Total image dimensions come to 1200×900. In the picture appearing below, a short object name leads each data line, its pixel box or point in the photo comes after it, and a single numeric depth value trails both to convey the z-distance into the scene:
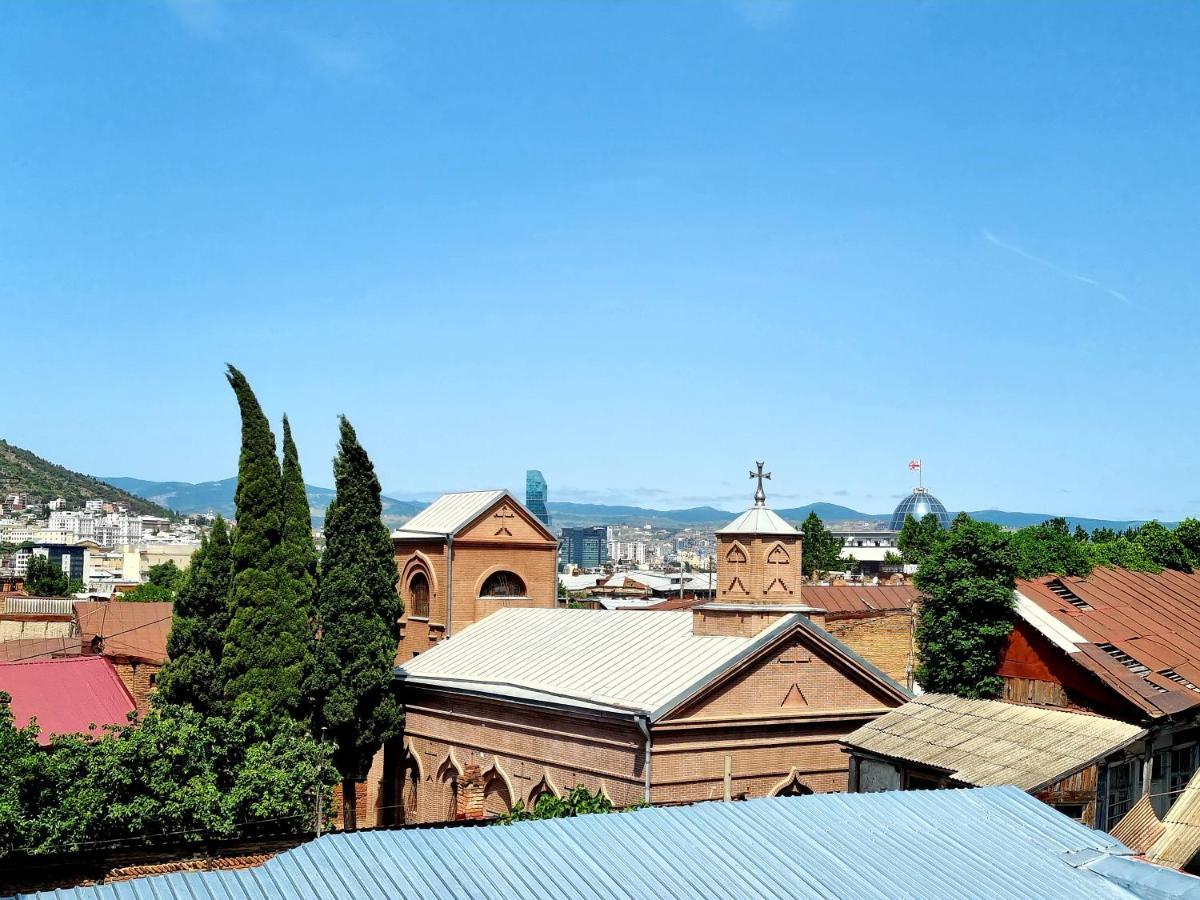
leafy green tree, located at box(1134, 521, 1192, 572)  31.89
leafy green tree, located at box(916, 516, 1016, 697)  22.95
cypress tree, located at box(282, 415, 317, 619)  25.56
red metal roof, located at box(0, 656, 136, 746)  29.06
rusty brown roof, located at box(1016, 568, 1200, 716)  20.67
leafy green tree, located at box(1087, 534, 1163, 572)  28.46
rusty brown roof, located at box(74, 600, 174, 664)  34.19
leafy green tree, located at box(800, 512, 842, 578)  83.19
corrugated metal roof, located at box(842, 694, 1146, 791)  18.64
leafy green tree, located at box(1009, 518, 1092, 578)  24.47
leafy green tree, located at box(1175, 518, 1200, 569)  32.48
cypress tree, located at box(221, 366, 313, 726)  24.59
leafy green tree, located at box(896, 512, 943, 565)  92.49
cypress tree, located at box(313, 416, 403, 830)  26.06
